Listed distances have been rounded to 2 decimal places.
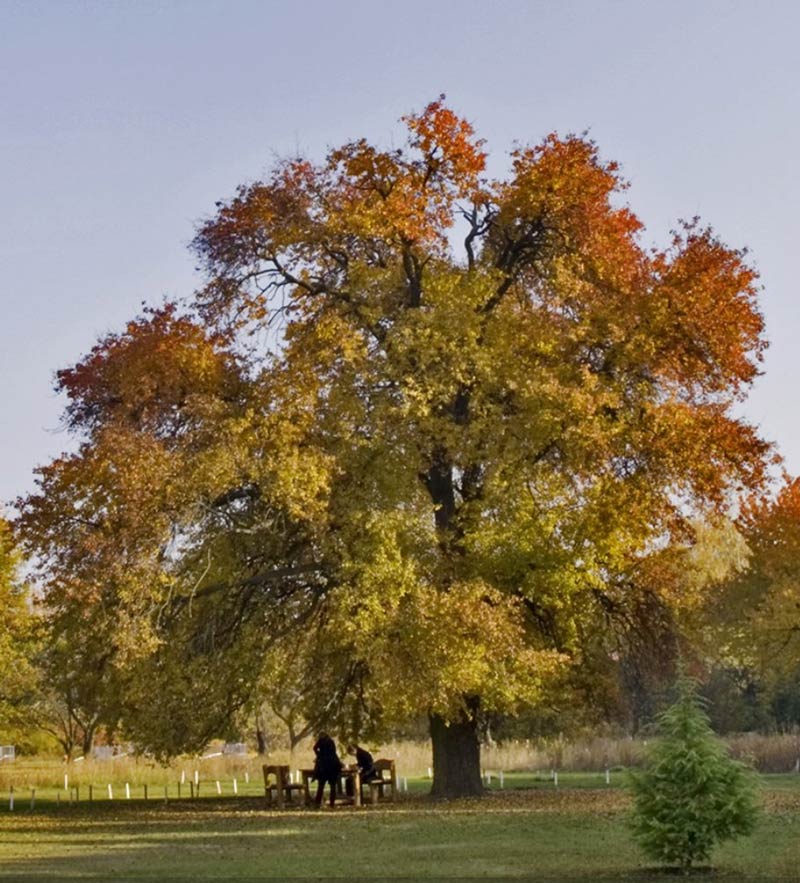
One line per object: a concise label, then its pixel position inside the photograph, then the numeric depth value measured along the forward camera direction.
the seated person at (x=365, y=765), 33.47
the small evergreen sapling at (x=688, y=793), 17.56
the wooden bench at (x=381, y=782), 33.16
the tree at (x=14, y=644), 43.06
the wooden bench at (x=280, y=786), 33.81
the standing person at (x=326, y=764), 32.88
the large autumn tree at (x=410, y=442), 31.20
